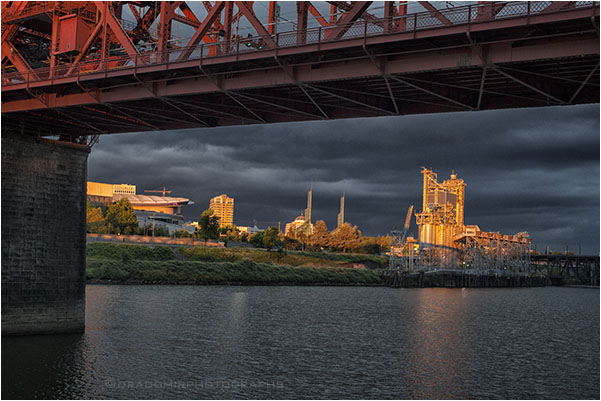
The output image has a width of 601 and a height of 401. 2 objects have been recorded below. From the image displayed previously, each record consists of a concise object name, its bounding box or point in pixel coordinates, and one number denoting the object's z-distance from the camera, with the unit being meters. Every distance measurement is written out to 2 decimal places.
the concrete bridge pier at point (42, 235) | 42.59
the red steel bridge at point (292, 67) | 25.94
